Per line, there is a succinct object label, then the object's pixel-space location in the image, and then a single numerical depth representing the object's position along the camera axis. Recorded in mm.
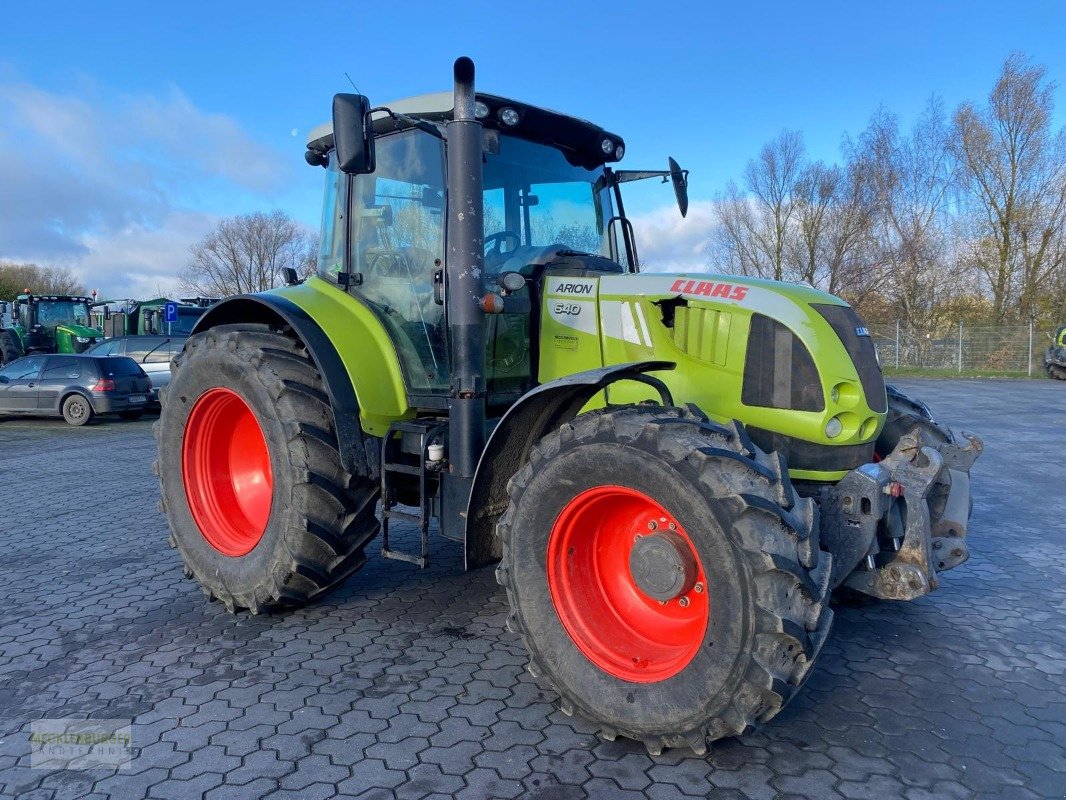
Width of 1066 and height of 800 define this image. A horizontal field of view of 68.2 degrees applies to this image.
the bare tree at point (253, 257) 50906
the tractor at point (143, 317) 22969
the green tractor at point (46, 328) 23938
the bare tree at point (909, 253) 30094
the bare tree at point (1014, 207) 28438
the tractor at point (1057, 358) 22938
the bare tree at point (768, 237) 30875
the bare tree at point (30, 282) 58625
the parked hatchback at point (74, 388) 14641
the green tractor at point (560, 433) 2691
